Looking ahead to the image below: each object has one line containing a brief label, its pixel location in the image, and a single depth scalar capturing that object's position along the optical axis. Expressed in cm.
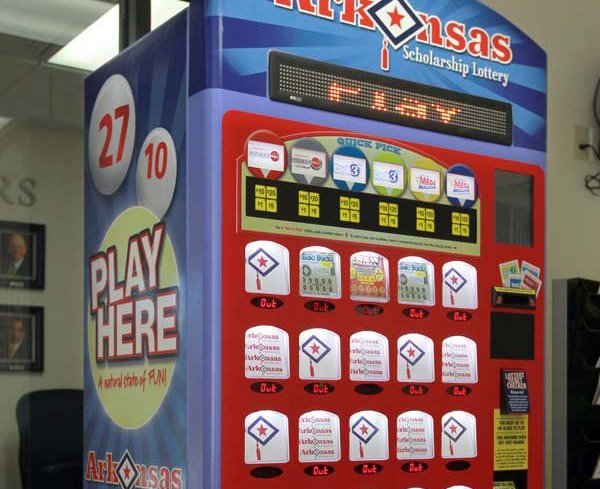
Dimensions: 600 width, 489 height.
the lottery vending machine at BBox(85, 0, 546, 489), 226
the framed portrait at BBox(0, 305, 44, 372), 317
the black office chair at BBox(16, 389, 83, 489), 321
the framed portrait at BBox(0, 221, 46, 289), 320
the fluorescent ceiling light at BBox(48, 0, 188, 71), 347
